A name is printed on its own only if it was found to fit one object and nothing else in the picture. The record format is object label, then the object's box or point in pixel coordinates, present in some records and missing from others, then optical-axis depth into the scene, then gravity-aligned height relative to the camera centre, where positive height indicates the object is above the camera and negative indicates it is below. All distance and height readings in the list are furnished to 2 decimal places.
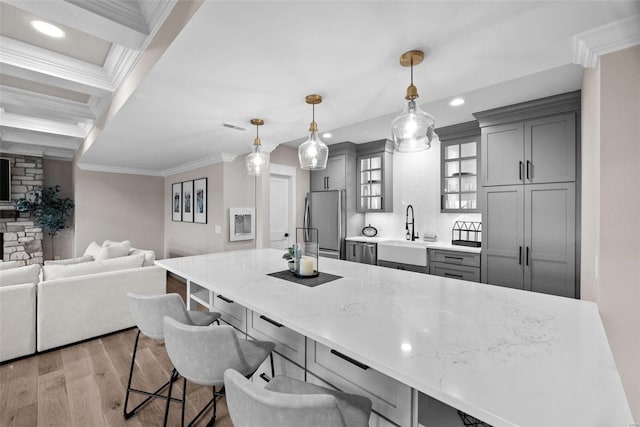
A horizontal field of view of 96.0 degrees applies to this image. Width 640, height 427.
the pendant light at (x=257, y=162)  2.55 +0.45
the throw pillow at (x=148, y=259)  3.52 -0.57
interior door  4.84 +0.01
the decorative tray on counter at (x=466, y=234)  3.65 -0.28
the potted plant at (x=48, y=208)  5.02 +0.08
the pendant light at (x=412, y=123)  1.55 +0.49
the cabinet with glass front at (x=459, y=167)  3.64 +0.61
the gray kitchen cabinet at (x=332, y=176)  4.75 +0.64
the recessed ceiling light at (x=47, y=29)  1.86 +1.23
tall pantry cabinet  2.75 +0.20
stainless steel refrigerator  4.67 -0.10
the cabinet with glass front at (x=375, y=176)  4.54 +0.59
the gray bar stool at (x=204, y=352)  1.23 -0.61
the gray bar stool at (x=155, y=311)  1.59 -0.55
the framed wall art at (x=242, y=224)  4.30 -0.17
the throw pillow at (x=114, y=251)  3.53 -0.49
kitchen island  0.68 -0.43
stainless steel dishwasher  4.35 -0.61
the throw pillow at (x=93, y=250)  4.10 -0.56
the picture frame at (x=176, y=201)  5.54 +0.22
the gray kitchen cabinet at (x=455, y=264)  3.35 -0.62
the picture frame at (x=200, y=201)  4.67 +0.20
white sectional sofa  2.56 -0.87
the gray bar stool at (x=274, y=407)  0.75 -0.53
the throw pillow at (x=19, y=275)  2.62 -0.59
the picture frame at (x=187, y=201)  5.11 +0.21
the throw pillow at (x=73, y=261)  3.20 -0.57
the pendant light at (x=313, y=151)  2.11 +0.46
